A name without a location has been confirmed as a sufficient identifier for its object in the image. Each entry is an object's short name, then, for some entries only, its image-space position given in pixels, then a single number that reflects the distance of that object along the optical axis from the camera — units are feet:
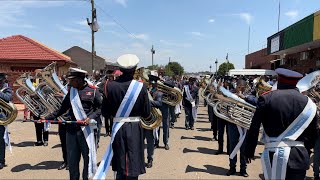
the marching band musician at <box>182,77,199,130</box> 26.04
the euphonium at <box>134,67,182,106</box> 19.23
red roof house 50.98
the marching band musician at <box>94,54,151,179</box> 9.67
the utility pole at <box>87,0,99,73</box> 47.28
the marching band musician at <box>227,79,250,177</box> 14.54
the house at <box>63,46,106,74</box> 132.53
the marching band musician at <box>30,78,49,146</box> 19.76
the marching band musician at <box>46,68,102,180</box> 11.45
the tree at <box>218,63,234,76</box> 164.56
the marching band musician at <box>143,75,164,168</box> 15.39
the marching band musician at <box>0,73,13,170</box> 15.15
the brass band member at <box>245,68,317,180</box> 8.03
